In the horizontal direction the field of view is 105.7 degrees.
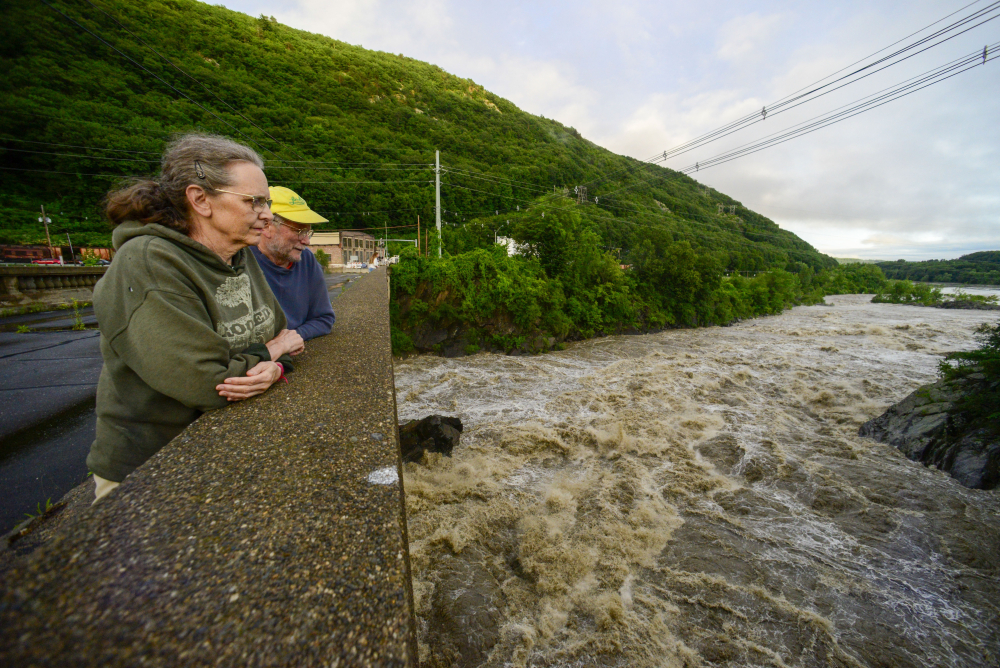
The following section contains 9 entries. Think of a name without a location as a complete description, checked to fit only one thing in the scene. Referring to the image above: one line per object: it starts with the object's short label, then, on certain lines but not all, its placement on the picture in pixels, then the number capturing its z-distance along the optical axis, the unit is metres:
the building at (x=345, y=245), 52.97
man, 3.22
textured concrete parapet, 0.78
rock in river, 6.10
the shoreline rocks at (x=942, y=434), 5.53
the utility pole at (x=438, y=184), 20.06
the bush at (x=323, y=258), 39.64
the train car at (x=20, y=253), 21.44
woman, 1.45
